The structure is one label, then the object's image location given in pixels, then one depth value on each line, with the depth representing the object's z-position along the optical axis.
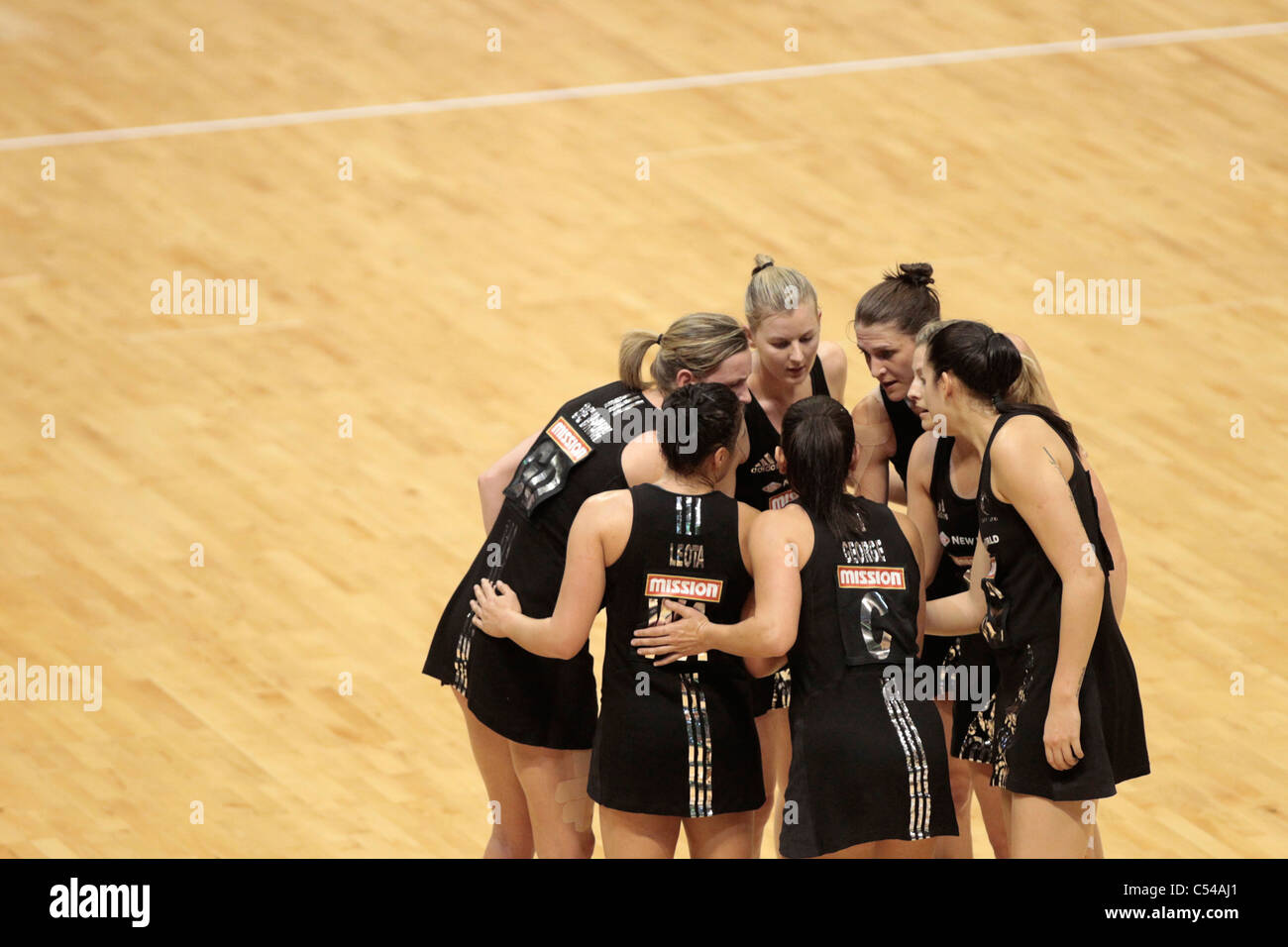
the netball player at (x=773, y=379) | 9.51
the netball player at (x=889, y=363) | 9.58
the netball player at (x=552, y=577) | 8.95
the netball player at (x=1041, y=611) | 8.01
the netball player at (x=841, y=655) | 8.23
